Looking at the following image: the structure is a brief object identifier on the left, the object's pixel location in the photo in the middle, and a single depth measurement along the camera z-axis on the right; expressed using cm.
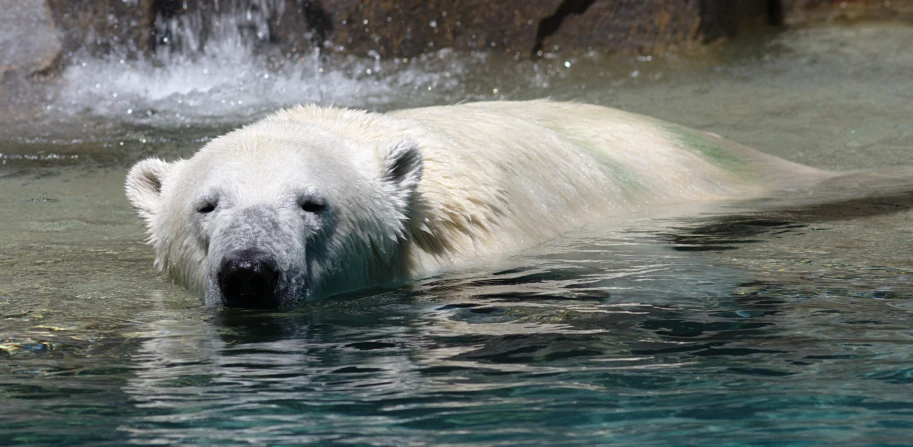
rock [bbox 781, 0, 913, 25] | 2217
